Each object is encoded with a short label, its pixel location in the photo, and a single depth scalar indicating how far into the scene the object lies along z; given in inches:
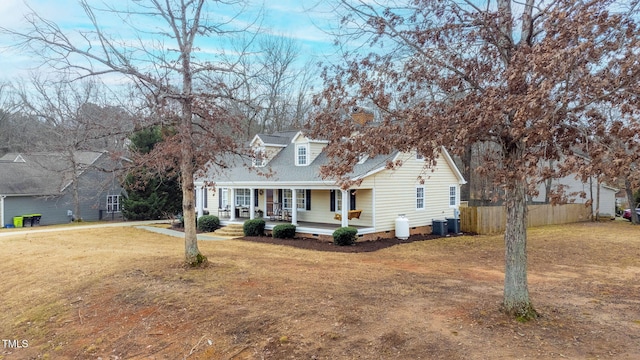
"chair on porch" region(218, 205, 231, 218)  897.0
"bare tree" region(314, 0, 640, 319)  179.9
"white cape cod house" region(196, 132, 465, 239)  696.4
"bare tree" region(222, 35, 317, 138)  1285.7
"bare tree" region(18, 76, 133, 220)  967.0
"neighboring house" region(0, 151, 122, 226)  1024.9
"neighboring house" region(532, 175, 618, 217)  1193.4
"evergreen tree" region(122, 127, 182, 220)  1078.7
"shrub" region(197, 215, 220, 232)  835.4
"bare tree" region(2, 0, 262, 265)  356.2
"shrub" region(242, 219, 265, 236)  741.3
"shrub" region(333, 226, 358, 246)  622.2
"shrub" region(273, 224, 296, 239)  704.4
